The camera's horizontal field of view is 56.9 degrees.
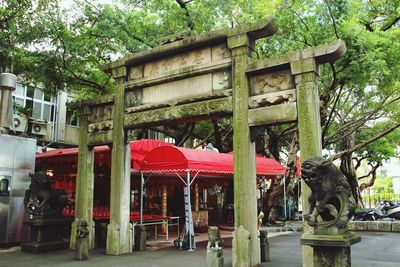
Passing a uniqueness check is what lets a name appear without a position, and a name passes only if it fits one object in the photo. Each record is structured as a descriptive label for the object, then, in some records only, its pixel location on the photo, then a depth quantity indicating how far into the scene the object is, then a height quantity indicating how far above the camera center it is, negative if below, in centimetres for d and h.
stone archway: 781 +237
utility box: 1143 +44
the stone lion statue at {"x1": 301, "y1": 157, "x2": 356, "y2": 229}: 587 +10
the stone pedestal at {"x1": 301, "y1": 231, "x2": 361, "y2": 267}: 559 -78
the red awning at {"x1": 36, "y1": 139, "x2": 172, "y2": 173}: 1214 +153
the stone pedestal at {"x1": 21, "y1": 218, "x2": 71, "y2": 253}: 1045 -106
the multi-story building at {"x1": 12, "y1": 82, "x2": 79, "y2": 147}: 2145 +520
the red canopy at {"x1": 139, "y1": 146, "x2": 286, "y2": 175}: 1077 +110
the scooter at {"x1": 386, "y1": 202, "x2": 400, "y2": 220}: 1817 -88
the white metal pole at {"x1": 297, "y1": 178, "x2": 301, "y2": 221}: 2087 +37
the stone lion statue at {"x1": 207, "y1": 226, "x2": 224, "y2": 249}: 756 -81
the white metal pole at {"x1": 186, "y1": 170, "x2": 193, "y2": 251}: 1058 -73
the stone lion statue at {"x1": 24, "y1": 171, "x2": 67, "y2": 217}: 1067 +5
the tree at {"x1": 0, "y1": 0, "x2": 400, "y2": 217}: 1216 +591
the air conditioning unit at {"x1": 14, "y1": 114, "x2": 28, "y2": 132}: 1717 +357
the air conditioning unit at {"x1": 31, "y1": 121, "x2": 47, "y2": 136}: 1848 +359
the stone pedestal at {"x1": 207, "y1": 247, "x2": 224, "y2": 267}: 741 -121
